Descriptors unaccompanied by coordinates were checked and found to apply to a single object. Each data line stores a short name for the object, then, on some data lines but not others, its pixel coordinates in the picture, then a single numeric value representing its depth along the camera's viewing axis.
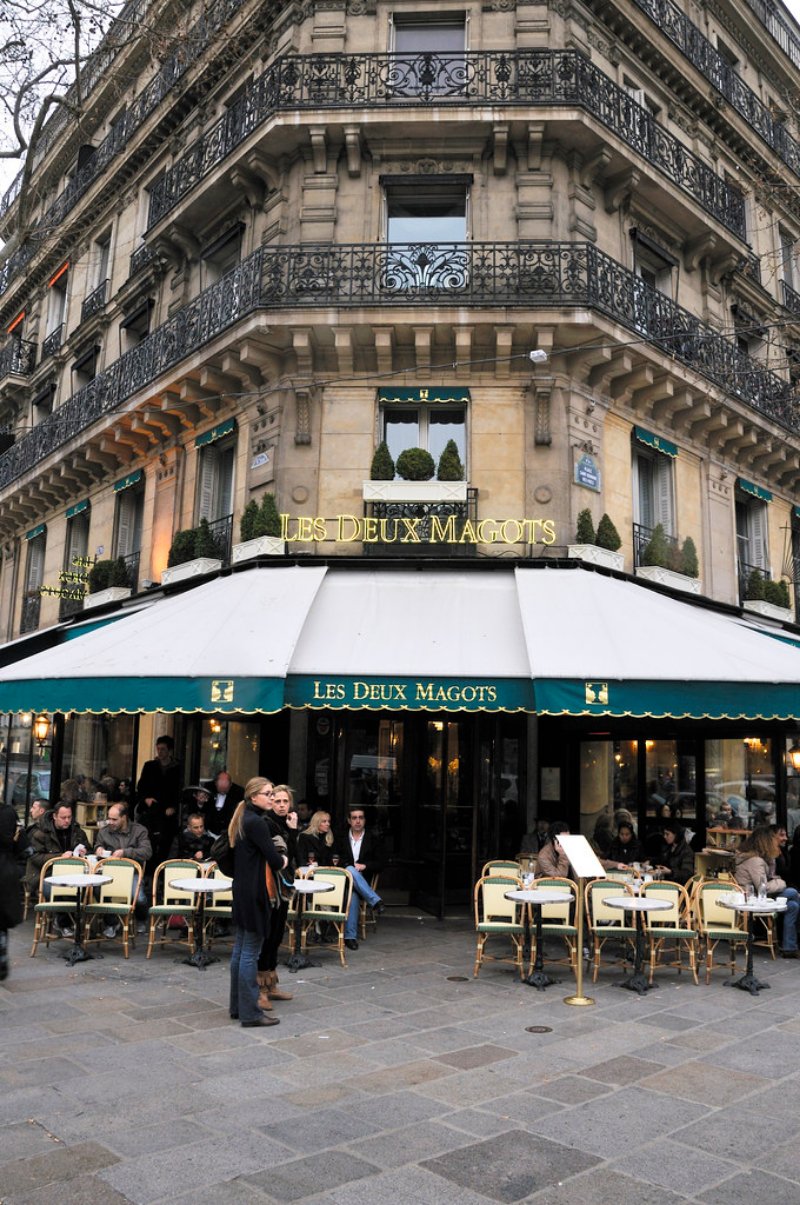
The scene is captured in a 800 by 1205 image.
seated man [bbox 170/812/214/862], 9.91
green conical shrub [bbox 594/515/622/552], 11.59
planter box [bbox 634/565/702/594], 12.42
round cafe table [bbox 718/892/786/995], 7.67
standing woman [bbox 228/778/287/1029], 6.21
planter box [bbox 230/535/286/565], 11.40
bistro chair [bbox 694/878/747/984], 8.16
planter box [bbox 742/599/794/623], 14.62
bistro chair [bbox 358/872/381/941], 9.70
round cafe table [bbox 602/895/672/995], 7.57
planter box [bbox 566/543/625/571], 11.27
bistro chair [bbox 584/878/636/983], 8.00
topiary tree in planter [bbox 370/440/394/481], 11.45
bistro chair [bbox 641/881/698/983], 7.88
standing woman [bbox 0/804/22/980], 6.80
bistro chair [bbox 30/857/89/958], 8.52
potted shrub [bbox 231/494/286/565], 11.41
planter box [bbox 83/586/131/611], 14.95
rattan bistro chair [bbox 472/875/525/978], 8.07
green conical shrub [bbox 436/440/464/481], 11.42
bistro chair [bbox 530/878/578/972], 8.10
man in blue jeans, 9.20
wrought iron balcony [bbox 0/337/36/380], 21.97
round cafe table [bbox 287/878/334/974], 8.19
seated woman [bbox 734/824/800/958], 8.79
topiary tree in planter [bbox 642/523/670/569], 12.60
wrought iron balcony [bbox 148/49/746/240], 12.16
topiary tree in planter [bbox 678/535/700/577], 13.02
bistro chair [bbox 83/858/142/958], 8.52
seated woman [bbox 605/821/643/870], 10.31
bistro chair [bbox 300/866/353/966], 8.43
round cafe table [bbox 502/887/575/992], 7.71
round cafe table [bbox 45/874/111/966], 8.11
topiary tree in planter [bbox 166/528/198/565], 12.98
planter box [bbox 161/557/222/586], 12.59
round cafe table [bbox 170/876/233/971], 8.09
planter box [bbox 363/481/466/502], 11.31
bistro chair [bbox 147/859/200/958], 8.41
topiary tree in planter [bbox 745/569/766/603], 14.82
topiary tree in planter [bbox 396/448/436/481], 11.45
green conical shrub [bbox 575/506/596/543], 11.35
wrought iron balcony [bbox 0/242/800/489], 11.48
